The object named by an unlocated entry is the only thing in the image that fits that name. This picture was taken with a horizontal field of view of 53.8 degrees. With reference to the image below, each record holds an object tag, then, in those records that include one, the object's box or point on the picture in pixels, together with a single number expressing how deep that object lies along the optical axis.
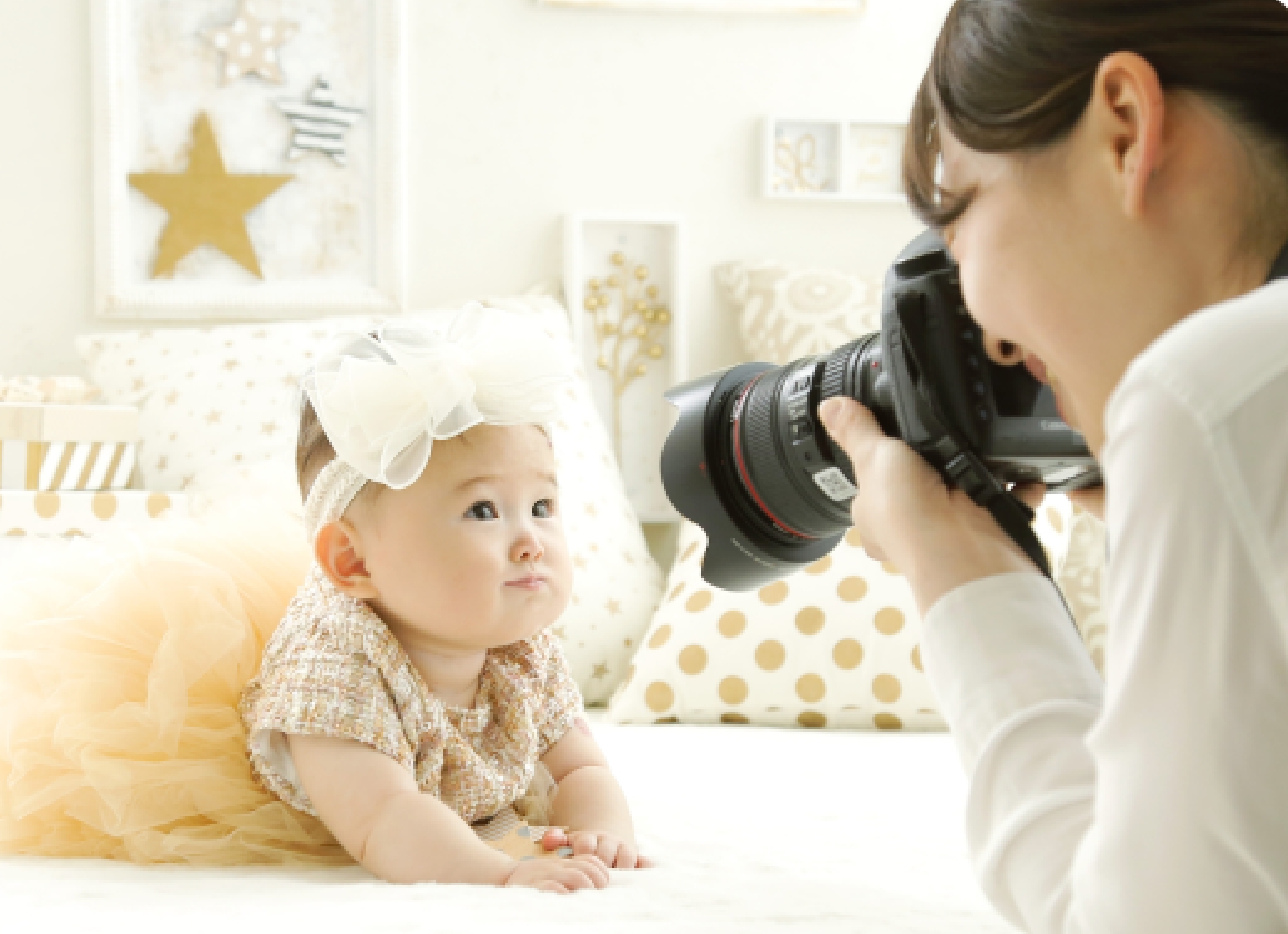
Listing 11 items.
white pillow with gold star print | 1.81
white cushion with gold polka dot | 1.62
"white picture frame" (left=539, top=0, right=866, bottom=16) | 2.18
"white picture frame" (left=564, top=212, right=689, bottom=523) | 2.21
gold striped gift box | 1.70
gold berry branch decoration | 2.22
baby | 0.95
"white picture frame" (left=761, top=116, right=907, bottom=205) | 2.24
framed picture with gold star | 2.11
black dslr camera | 0.65
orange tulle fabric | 1.00
